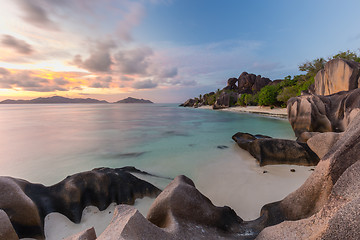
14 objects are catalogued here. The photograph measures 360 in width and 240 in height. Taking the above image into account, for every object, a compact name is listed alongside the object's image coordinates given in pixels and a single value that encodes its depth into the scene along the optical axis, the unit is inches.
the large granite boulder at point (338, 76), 484.4
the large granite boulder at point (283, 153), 237.6
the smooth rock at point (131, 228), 62.0
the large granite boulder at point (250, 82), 3031.5
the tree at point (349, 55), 945.3
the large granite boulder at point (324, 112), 371.9
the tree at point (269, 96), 1682.3
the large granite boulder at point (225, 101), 2760.3
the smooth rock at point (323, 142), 140.3
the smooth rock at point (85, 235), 75.7
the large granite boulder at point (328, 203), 52.5
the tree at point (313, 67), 1077.8
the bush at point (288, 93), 1324.6
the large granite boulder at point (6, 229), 88.3
